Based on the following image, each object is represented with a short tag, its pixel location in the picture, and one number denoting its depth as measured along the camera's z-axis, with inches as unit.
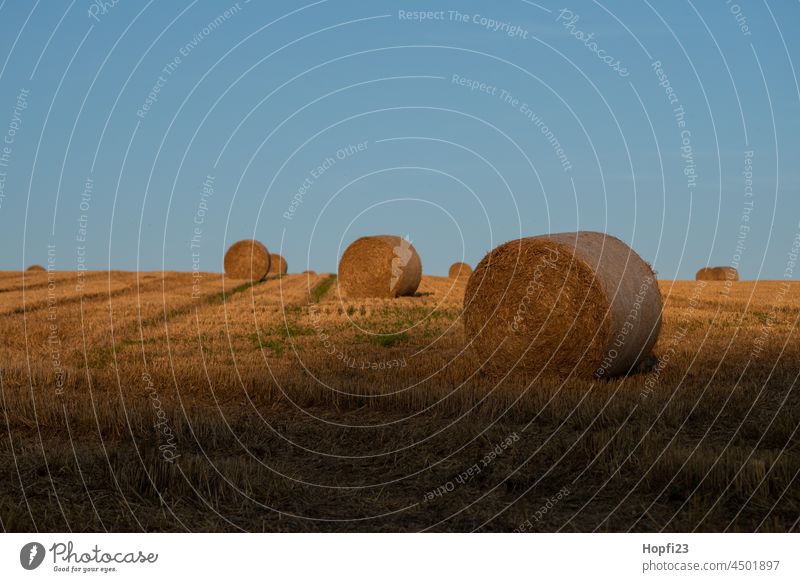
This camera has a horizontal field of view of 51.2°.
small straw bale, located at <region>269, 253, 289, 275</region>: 1852.9
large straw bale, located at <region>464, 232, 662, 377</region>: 419.5
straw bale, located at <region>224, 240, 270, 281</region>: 1531.7
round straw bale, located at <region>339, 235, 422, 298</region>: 1024.9
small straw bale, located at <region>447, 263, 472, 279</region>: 1807.3
